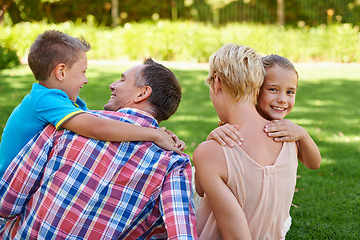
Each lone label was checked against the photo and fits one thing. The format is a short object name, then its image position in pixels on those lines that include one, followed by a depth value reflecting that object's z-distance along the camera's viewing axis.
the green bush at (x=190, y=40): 12.34
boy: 2.24
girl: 2.22
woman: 2.14
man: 2.21
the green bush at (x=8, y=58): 10.06
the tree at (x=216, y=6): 16.83
